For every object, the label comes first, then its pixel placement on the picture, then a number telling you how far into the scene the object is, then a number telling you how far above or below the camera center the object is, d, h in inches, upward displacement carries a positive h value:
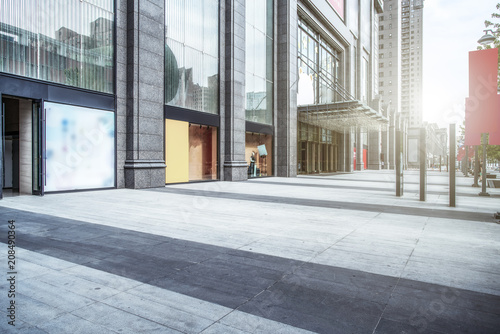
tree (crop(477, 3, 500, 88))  778.7 +349.1
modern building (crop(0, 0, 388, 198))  454.6 +138.3
